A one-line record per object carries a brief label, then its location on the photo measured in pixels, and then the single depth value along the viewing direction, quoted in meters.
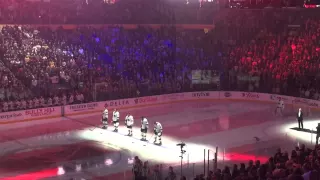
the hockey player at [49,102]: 28.44
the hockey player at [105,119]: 24.52
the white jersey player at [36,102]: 27.91
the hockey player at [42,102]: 28.09
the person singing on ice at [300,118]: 24.27
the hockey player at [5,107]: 26.80
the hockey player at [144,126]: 22.36
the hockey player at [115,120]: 24.16
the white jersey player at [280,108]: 28.56
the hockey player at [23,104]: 27.48
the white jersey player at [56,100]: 28.59
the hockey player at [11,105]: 27.04
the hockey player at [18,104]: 27.31
